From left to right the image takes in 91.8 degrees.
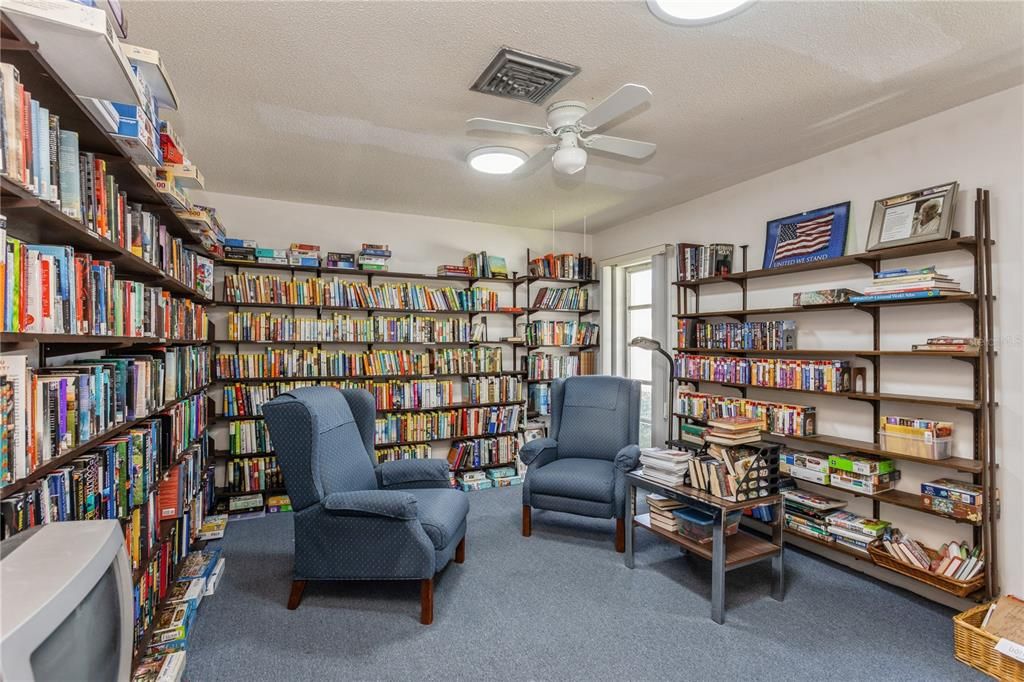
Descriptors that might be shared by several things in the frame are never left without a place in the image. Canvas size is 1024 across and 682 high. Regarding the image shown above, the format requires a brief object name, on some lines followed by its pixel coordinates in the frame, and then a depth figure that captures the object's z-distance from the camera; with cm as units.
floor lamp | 394
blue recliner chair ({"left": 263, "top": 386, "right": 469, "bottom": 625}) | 235
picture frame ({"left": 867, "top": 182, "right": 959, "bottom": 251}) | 253
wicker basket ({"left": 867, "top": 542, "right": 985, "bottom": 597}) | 232
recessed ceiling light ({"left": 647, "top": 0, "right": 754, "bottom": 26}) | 161
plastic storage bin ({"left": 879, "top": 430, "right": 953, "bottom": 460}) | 252
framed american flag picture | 311
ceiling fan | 221
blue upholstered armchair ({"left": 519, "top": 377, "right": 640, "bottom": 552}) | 316
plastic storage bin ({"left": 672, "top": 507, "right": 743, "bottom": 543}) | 257
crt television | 74
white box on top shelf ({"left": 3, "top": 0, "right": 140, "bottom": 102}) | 107
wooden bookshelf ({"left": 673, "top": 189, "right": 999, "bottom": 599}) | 238
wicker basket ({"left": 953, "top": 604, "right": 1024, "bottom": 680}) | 194
